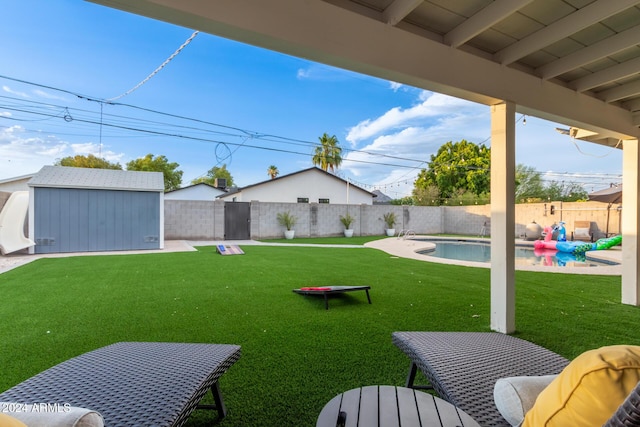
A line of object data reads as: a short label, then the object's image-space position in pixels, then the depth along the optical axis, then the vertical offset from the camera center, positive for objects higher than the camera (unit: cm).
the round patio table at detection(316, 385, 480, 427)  120 -77
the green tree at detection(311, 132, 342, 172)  3109 +589
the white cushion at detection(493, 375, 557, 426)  120 -69
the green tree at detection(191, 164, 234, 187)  4044 +542
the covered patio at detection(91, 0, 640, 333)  223 +148
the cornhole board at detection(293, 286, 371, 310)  432 -102
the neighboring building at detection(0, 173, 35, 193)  1750 +174
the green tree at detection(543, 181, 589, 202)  2725 +228
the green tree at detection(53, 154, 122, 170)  2978 +505
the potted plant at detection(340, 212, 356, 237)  1781 -39
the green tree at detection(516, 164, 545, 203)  3033 +323
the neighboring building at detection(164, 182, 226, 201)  2520 +184
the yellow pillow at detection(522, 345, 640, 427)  81 -44
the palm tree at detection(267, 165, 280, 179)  3557 +497
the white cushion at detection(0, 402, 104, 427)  88 -57
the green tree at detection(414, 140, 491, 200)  2727 +395
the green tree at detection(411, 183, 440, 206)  2484 +159
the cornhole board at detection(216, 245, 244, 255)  1010 -112
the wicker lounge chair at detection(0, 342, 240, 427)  132 -80
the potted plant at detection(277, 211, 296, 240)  1605 -31
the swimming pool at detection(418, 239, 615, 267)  997 -141
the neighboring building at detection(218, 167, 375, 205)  2145 +180
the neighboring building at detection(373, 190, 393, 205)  3466 +198
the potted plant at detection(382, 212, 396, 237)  1919 -29
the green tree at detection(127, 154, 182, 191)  3266 +510
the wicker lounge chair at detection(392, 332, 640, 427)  148 -84
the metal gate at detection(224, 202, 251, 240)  1538 -26
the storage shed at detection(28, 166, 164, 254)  1026 +16
